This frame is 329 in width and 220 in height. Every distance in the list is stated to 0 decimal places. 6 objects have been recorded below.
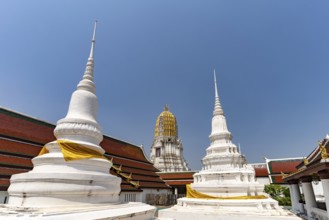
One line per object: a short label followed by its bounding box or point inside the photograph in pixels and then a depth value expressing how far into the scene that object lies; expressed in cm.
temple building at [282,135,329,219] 816
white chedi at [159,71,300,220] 1005
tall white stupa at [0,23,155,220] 482
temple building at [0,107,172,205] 1356
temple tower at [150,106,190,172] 4162
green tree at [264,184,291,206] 2380
